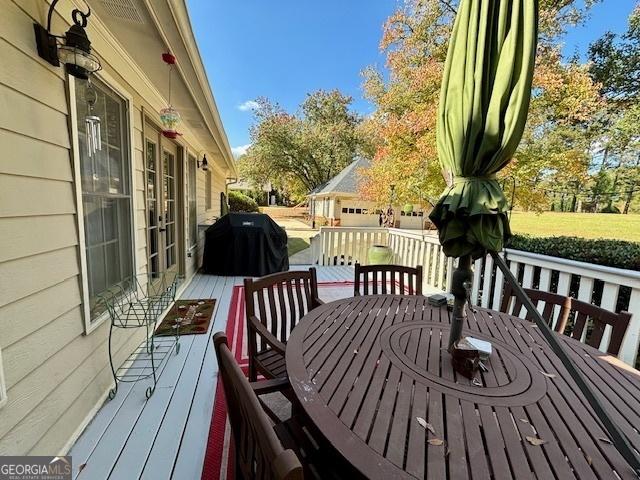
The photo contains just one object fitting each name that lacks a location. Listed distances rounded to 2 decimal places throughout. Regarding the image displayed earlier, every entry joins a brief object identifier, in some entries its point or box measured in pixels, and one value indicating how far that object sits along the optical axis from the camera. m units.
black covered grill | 5.36
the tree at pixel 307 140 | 19.67
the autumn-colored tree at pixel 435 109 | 5.47
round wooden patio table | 0.79
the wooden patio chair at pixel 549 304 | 1.79
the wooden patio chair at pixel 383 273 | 2.51
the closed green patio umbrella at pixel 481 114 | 1.04
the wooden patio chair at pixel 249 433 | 0.55
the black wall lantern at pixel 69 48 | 1.50
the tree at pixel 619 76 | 7.11
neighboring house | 15.81
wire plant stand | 2.17
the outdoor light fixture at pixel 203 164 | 5.87
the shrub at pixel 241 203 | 17.34
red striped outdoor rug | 1.52
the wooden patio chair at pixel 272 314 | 1.70
